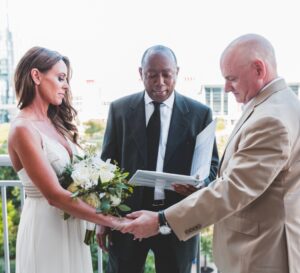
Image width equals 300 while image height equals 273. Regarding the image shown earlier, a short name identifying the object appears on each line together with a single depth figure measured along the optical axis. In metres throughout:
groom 1.30
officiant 1.86
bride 1.60
